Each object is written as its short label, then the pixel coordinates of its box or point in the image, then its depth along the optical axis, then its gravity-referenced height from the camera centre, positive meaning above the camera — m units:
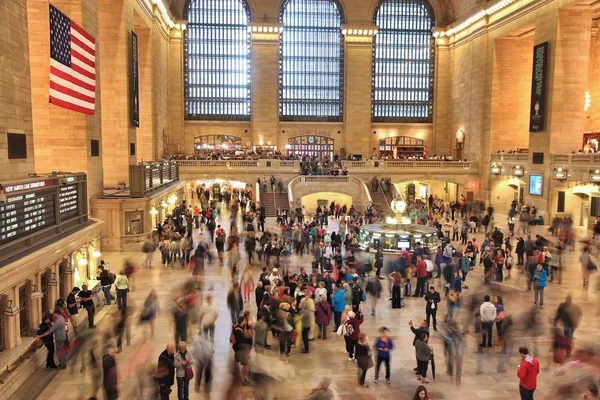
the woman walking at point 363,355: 9.06 -3.31
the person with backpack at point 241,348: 8.69 -3.20
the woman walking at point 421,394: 6.58 -2.86
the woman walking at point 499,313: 10.73 -3.04
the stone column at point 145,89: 32.53 +4.11
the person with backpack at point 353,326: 10.08 -3.11
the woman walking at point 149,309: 11.19 -3.14
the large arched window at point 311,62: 43.94 +8.02
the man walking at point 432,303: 11.48 -3.09
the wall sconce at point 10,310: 9.51 -2.73
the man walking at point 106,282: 13.12 -3.07
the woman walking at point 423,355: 9.25 -3.38
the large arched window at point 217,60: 43.41 +7.96
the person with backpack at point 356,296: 12.30 -3.12
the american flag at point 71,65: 14.91 +2.72
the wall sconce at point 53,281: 11.92 -2.77
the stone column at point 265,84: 42.84 +5.99
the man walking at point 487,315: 10.73 -3.08
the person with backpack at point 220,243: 19.09 -3.03
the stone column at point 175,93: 42.88 +5.12
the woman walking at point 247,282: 13.72 -3.17
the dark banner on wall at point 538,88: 29.55 +4.03
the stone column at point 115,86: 24.94 +3.31
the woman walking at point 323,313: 11.20 -3.20
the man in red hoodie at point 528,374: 7.99 -3.15
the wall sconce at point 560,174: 27.72 -0.66
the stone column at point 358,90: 43.44 +5.68
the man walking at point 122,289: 12.74 -3.15
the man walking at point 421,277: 14.48 -3.21
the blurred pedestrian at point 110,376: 7.83 -3.18
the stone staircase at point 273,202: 30.64 -2.54
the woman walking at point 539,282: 13.38 -3.02
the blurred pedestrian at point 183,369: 8.18 -3.22
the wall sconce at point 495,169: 35.31 -0.56
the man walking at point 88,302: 11.40 -3.09
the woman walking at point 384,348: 9.27 -3.24
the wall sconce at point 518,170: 32.12 -0.59
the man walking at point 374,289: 12.87 -3.10
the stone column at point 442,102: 44.53 +4.84
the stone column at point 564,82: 28.27 +4.25
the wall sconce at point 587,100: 33.09 +3.76
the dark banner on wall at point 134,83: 26.19 +3.64
